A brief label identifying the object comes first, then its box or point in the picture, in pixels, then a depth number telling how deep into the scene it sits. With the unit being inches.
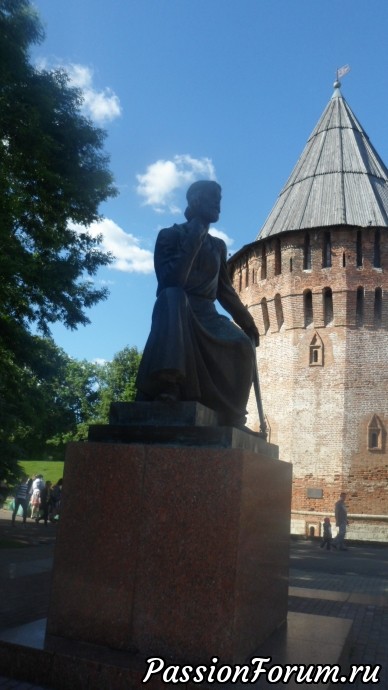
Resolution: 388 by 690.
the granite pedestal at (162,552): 118.9
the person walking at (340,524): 723.4
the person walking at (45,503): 713.0
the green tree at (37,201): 451.5
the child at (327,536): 703.0
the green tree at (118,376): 1632.6
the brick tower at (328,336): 940.0
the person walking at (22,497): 652.1
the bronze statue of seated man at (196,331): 144.9
